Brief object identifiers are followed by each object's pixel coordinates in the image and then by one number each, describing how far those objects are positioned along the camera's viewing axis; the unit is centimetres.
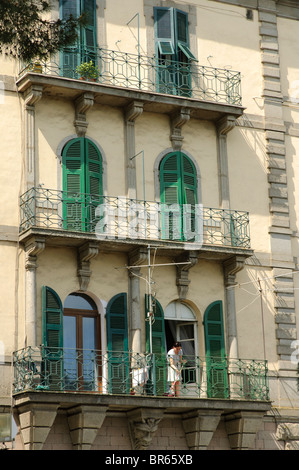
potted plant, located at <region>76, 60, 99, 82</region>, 2791
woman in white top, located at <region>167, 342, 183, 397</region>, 2701
